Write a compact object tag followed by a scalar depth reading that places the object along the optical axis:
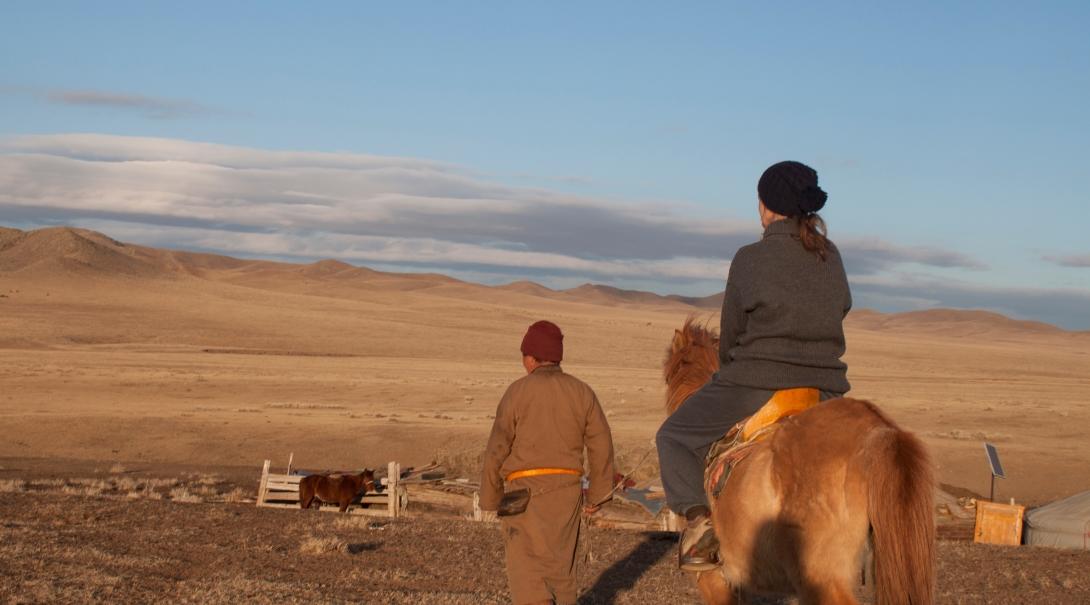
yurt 14.70
